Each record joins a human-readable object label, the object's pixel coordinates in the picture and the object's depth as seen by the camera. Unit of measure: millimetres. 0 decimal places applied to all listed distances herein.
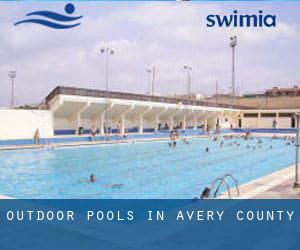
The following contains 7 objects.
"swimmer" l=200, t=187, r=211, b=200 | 6988
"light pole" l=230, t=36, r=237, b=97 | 48938
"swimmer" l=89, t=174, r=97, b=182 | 11250
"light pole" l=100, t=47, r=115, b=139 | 28016
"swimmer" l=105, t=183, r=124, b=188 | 10648
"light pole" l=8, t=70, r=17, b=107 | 47344
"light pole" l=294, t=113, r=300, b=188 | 7736
